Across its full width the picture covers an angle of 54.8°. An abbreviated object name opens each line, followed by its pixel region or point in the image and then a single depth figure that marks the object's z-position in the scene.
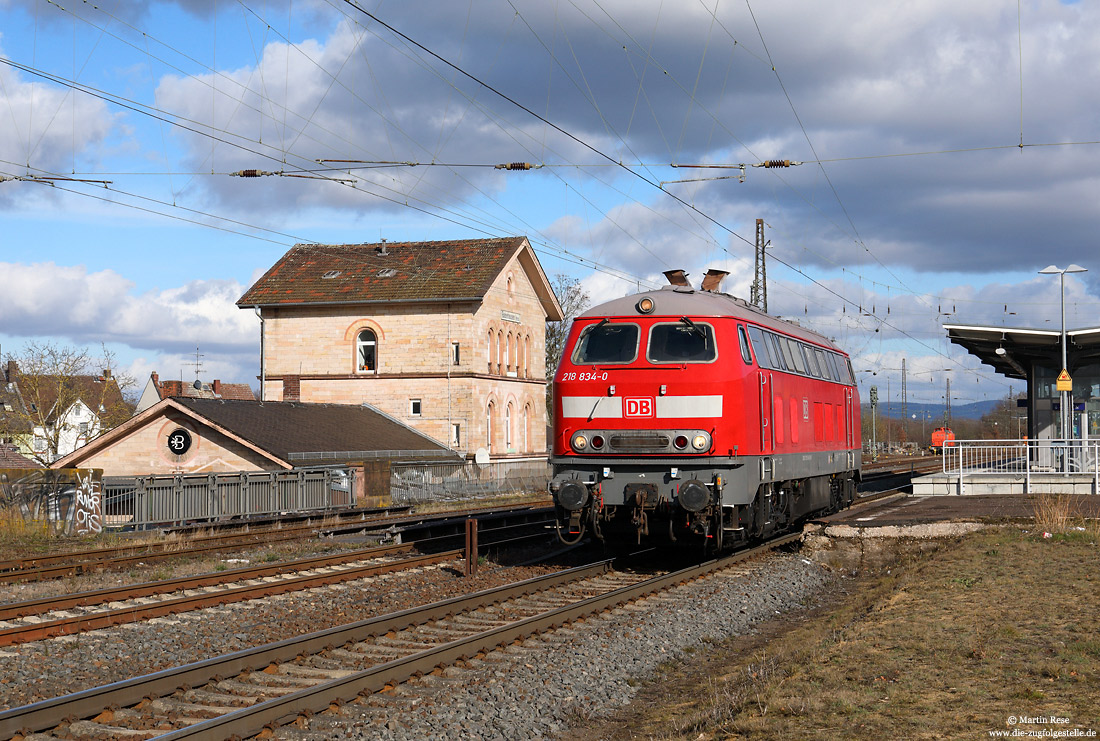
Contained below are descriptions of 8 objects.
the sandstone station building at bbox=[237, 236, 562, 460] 46.62
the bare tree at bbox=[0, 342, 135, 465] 46.62
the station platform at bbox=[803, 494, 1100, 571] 19.44
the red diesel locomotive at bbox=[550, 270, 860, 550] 14.77
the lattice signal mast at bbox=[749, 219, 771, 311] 44.94
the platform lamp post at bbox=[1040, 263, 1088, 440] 29.47
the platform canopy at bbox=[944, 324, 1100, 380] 30.37
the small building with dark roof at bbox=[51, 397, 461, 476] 33.00
